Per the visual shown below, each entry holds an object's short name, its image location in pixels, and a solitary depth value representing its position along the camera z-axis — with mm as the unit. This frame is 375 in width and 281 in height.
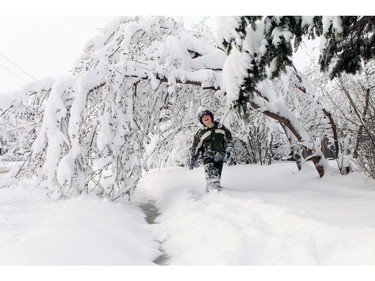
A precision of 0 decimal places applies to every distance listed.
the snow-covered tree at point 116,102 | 6117
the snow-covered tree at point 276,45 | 4023
